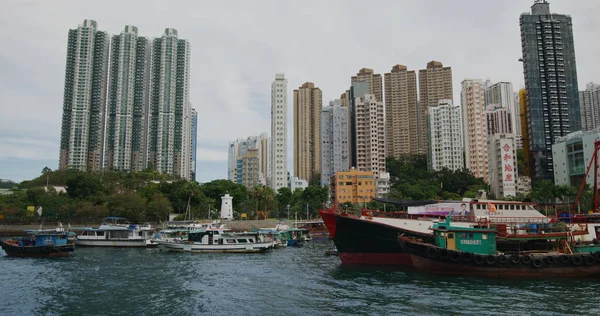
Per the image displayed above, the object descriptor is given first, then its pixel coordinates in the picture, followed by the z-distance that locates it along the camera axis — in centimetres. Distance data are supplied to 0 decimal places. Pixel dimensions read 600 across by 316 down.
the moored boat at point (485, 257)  2575
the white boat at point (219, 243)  4416
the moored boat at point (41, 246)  3953
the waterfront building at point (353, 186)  9350
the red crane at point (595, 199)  3495
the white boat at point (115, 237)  5150
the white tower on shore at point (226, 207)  8294
